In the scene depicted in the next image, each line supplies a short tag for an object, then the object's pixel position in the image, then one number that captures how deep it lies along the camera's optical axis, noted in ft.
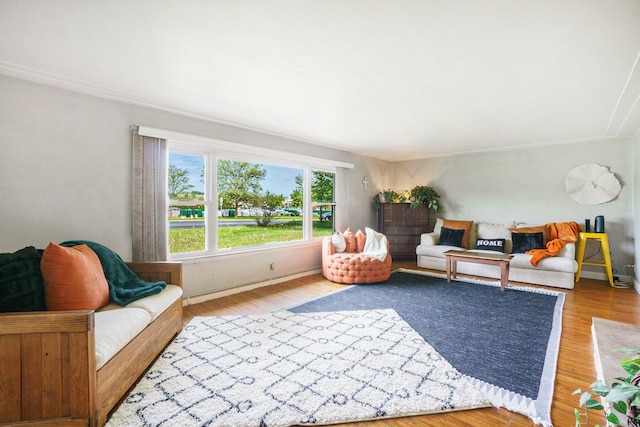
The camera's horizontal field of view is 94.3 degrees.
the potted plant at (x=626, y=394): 2.44
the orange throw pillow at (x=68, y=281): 6.46
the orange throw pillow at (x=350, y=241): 17.25
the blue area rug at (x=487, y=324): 6.55
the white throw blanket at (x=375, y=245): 15.85
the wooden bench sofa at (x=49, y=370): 4.94
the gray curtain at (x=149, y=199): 10.68
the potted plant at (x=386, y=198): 22.08
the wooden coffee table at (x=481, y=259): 13.75
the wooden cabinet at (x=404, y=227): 21.47
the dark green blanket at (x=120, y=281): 7.84
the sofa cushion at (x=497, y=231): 17.68
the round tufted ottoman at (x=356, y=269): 15.10
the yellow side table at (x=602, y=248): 14.89
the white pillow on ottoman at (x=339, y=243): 16.87
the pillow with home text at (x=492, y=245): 17.16
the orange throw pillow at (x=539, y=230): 16.19
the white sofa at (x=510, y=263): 14.42
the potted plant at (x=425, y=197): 21.33
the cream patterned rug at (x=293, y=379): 5.65
